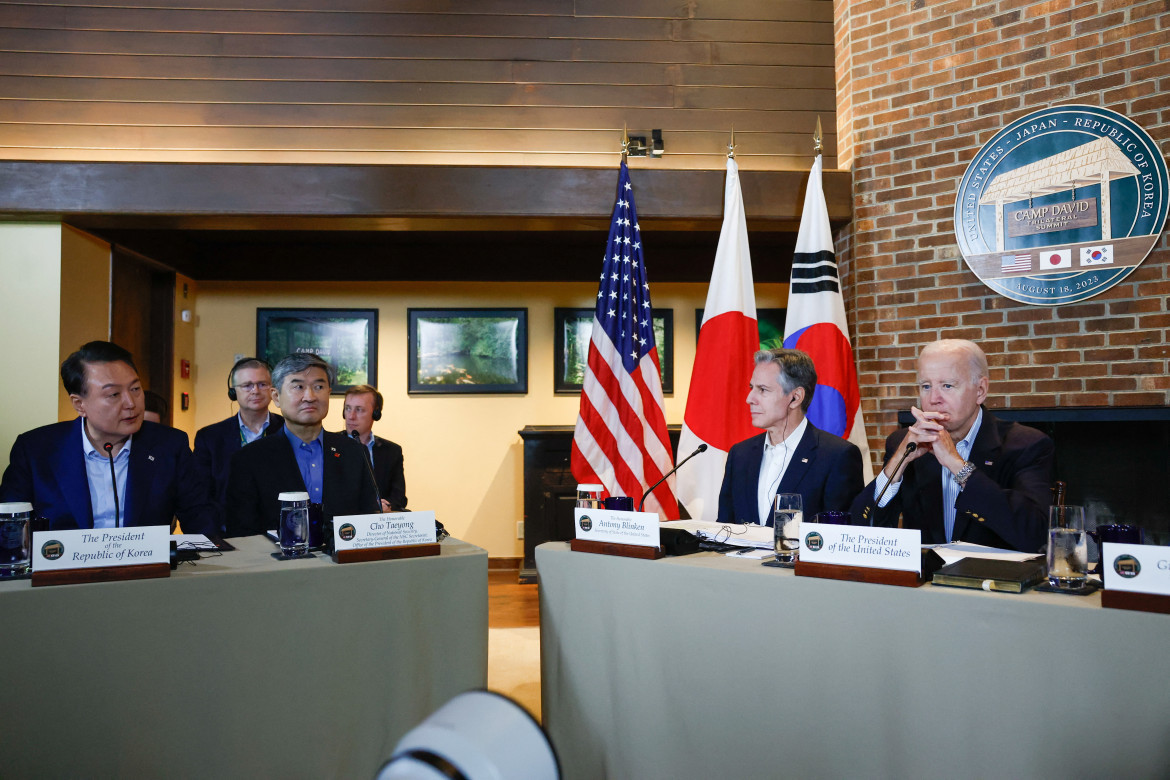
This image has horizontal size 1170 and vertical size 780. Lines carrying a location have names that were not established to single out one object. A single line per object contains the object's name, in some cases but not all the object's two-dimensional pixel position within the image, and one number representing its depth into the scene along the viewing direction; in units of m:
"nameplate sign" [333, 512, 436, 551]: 1.83
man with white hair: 2.02
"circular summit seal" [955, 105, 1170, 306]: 3.18
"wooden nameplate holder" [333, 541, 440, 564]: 1.81
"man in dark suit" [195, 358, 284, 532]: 3.32
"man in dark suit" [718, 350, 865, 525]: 2.51
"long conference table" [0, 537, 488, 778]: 1.50
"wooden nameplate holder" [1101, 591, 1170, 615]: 1.24
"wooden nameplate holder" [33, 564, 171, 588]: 1.55
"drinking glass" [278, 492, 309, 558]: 1.90
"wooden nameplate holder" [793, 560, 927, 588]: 1.48
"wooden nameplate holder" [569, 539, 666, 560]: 1.83
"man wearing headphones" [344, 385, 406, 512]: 3.83
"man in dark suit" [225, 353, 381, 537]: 2.51
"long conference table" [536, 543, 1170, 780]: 1.25
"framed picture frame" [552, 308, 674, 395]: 5.38
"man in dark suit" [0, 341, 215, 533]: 2.25
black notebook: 1.40
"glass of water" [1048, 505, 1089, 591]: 1.43
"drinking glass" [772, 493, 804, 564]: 1.80
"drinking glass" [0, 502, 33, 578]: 1.63
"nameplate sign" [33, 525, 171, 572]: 1.56
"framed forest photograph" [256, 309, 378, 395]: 5.25
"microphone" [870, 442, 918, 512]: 2.02
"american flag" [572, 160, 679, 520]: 3.76
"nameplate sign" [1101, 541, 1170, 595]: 1.26
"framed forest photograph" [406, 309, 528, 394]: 5.33
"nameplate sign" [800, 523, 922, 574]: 1.49
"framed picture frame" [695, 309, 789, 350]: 5.38
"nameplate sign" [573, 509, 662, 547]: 1.85
